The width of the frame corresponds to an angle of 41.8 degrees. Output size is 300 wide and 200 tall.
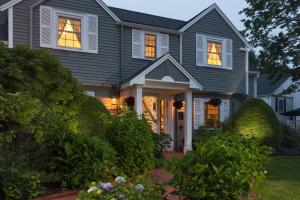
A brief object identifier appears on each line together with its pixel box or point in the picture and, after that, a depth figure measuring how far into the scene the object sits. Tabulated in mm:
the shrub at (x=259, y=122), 14938
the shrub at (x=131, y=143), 8055
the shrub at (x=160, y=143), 10971
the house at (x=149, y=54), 13734
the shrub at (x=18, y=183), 5891
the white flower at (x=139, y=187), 4397
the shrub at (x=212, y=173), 4805
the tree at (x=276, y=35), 22234
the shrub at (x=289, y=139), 17625
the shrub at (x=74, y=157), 6766
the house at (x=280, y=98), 35375
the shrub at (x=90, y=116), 10859
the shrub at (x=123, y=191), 4094
